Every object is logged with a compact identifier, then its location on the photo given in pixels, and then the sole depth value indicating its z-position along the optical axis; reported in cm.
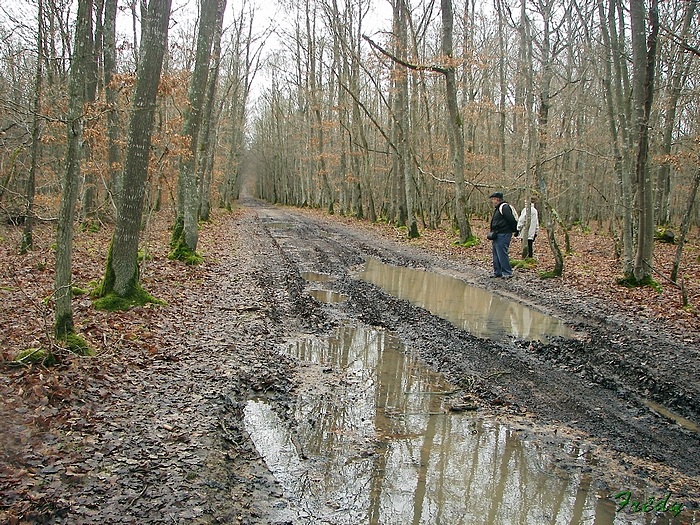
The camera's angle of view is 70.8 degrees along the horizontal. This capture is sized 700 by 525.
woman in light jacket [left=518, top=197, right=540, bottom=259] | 1545
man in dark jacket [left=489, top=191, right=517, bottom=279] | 1312
